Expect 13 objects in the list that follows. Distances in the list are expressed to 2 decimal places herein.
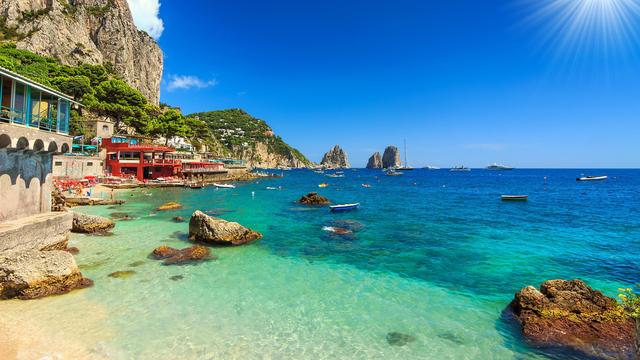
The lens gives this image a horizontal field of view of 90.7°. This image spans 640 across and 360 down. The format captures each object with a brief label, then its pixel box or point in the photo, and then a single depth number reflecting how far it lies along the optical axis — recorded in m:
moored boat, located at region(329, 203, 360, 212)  34.84
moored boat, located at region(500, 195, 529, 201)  50.69
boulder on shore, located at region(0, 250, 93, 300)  10.94
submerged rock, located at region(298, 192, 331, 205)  41.82
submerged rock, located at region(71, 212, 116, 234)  21.17
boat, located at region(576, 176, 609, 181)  114.06
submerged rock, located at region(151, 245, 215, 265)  16.22
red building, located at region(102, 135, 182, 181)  58.09
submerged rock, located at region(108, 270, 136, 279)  13.68
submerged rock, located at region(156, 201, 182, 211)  33.12
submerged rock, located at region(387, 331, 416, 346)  9.41
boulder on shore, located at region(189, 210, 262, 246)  19.47
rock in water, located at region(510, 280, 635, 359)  9.05
